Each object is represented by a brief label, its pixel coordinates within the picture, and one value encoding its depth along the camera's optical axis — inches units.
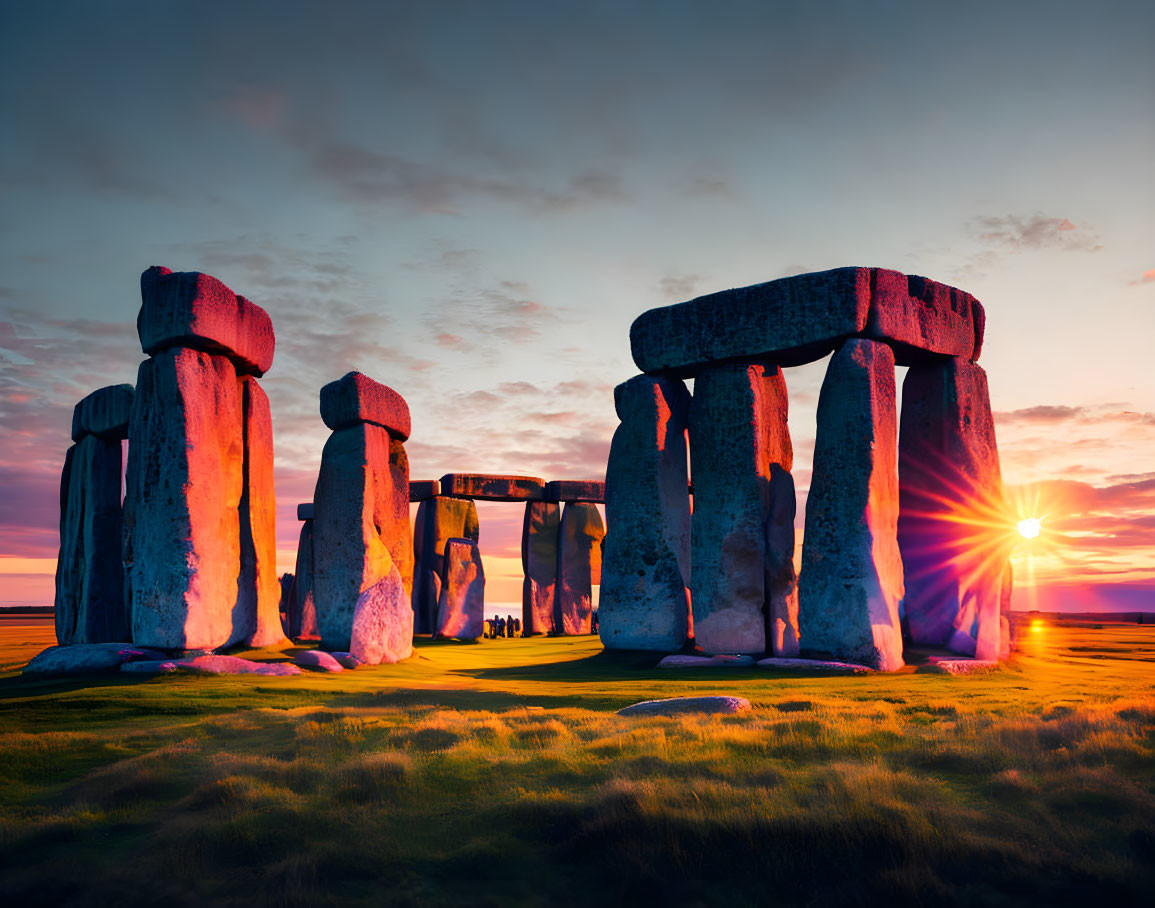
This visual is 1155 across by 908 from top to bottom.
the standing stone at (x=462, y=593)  847.1
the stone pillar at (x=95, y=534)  567.2
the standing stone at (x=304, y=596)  850.8
